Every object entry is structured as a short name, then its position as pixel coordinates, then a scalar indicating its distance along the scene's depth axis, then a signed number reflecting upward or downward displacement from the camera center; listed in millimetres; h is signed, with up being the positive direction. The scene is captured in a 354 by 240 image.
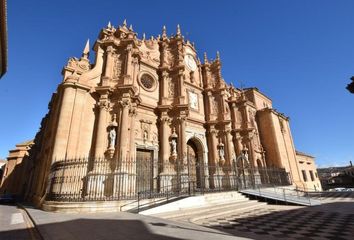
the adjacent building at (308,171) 28669 +1829
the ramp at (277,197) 10859 -710
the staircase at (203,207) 7450 -836
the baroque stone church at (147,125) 11531 +5078
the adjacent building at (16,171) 26078 +3055
